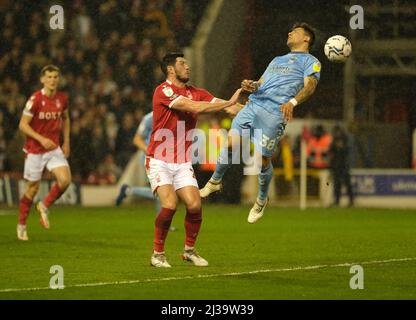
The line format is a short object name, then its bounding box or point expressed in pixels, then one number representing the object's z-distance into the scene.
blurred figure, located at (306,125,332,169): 28.43
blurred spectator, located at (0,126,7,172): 26.84
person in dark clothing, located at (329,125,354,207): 26.28
